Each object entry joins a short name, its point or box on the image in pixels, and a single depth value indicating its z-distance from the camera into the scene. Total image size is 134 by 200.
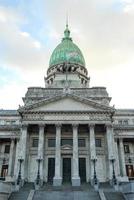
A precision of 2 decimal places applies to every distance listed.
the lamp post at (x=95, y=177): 38.17
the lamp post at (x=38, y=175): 38.63
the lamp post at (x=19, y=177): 38.81
